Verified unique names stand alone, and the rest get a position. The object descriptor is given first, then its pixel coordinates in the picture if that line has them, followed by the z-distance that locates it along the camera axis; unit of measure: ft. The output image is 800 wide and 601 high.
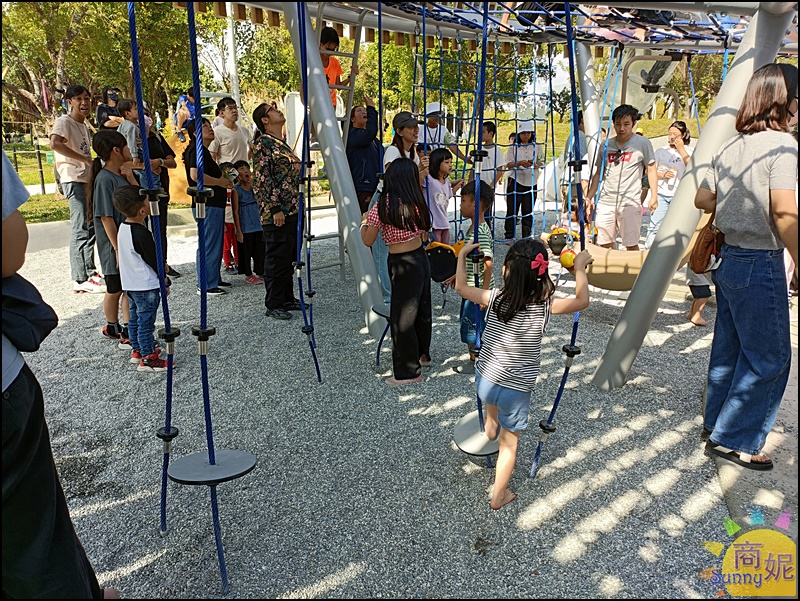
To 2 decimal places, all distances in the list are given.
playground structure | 7.91
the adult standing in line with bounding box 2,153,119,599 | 5.33
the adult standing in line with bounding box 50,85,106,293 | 17.83
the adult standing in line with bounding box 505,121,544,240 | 25.99
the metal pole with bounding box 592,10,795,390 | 10.52
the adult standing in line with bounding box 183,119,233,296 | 17.94
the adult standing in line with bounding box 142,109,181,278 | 17.71
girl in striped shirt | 8.21
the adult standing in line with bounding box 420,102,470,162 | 21.59
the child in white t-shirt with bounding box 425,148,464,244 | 16.19
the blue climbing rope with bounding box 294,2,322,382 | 12.09
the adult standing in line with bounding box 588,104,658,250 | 18.13
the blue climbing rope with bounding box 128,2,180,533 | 7.04
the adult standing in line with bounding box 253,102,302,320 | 16.16
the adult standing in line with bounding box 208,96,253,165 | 18.75
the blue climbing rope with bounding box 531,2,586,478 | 8.27
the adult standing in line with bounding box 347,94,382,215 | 19.08
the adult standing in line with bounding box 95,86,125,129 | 19.34
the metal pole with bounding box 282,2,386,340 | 15.75
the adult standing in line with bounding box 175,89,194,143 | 27.27
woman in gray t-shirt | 8.22
